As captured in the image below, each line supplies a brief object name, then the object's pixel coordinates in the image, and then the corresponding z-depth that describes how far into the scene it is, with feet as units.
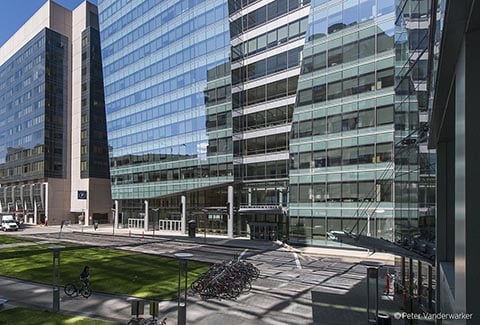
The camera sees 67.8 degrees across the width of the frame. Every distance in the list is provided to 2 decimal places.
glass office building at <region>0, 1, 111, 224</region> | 272.31
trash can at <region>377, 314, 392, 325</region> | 42.09
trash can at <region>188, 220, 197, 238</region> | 169.79
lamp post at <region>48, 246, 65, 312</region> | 51.86
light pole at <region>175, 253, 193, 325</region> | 44.75
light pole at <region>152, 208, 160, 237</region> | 195.07
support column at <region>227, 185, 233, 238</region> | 160.15
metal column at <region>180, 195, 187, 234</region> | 184.14
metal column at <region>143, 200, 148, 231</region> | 205.87
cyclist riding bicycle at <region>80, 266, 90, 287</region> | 60.90
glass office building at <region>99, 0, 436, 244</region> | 124.36
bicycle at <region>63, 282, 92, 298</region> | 60.13
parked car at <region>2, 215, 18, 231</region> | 211.82
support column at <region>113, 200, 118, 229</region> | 225.99
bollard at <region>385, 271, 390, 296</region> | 65.58
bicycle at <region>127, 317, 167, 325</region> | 41.64
